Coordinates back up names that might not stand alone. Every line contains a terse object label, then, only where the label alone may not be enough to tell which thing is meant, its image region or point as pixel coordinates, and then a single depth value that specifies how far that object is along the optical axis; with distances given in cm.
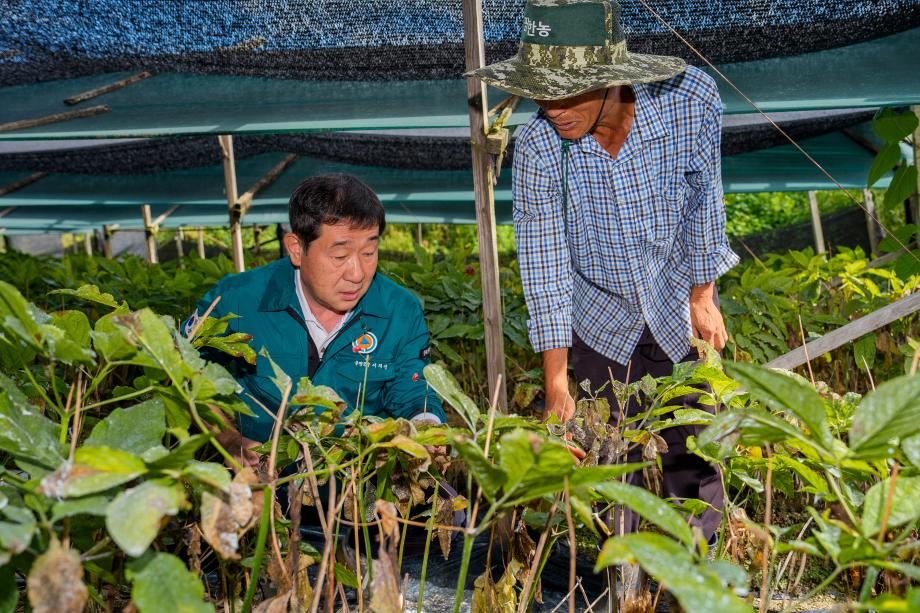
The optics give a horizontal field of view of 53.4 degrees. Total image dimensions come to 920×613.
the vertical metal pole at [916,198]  300
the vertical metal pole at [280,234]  665
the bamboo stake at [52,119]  336
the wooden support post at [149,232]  687
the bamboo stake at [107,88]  330
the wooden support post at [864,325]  211
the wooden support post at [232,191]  448
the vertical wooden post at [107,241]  930
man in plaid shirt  182
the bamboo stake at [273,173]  554
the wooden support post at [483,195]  199
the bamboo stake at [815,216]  681
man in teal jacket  198
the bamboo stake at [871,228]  517
